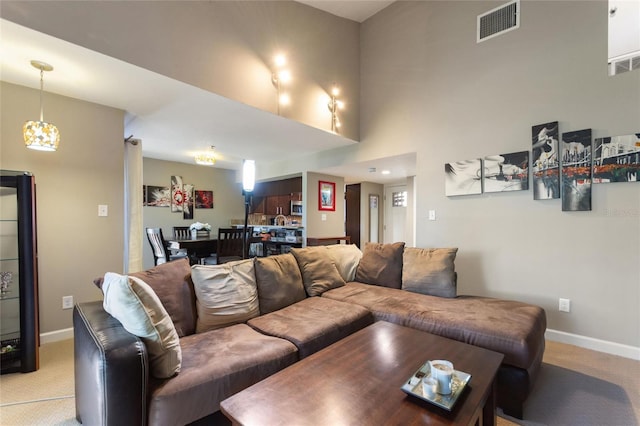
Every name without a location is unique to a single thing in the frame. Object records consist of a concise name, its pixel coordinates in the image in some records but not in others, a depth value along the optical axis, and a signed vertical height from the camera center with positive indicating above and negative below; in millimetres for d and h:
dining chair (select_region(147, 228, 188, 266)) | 3973 -533
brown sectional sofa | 1176 -797
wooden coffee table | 983 -754
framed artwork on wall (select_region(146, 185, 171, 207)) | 5875 +306
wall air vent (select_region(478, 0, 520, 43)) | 2914 +2098
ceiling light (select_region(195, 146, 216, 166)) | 4707 +916
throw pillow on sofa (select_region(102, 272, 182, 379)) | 1268 -539
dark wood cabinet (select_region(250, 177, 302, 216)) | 6445 +324
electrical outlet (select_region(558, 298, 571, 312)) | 2602 -928
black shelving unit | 2066 -557
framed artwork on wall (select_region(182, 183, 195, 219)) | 6352 +209
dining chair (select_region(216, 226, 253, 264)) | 4012 -533
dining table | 4285 -607
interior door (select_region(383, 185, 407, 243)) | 7008 -73
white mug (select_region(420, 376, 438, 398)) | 1064 -709
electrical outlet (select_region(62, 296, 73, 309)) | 2697 -919
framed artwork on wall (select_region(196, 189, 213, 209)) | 6602 +263
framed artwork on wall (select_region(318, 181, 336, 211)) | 5602 +291
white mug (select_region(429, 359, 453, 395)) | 1080 -679
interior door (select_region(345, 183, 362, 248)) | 7062 -94
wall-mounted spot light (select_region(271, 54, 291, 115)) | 3217 +1588
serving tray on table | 1032 -730
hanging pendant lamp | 2178 +625
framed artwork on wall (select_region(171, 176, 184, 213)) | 6184 +343
